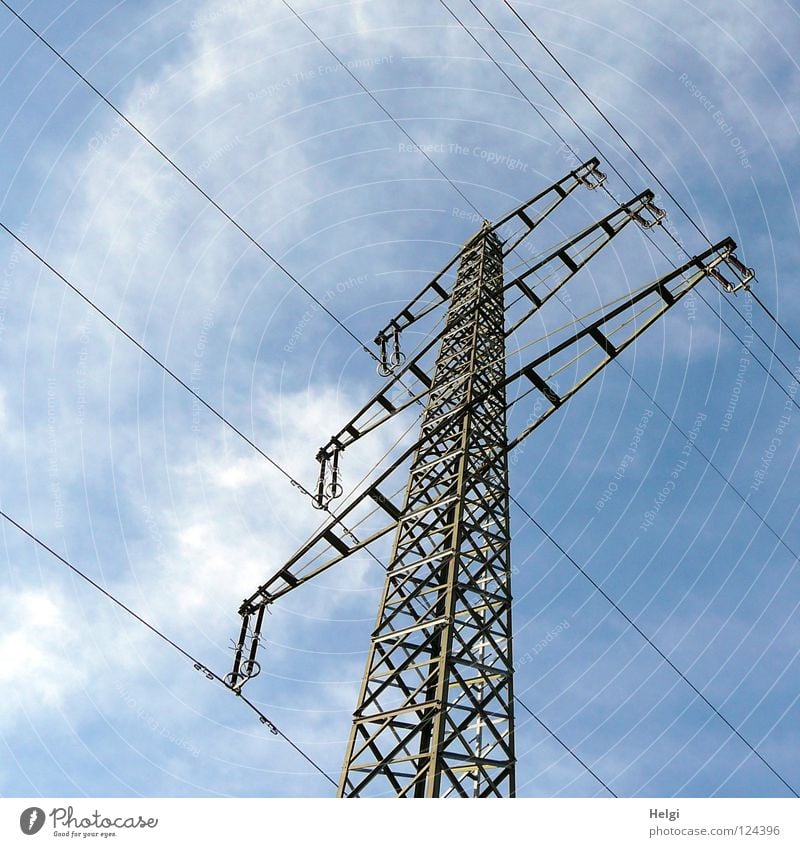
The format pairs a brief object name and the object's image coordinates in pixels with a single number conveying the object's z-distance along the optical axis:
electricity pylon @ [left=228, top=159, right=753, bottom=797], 9.28
